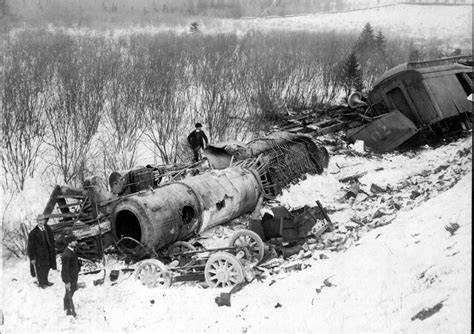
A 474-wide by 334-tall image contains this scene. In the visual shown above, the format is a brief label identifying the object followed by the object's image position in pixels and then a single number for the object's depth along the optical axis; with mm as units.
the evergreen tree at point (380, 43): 28406
